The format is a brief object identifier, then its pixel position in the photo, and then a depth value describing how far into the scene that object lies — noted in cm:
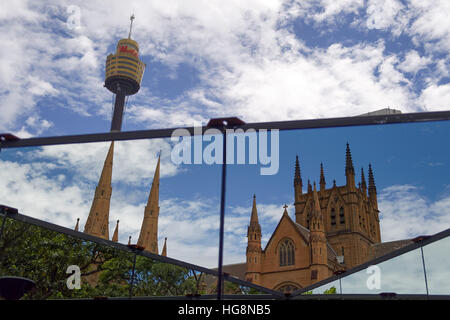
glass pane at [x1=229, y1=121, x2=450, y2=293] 497
